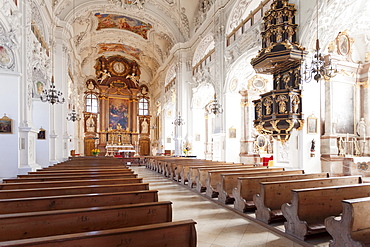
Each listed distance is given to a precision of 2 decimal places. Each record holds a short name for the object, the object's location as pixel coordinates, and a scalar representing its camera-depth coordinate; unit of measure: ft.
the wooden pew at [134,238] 4.81
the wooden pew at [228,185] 15.85
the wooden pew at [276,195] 11.86
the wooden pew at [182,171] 24.18
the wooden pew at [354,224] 7.61
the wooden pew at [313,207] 9.88
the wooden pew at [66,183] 11.39
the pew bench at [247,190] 13.84
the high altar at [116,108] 77.10
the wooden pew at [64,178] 13.15
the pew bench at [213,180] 17.75
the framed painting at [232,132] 36.94
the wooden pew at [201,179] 19.92
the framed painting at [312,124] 22.17
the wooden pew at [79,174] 15.78
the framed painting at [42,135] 30.01
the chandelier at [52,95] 25.00
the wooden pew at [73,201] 8.18
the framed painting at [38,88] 31.08
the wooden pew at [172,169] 26.20
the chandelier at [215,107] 33.06
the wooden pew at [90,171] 17.24
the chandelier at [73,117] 41.96
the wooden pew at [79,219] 6.24
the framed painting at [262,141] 41.33
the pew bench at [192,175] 21.71
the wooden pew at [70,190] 9.91
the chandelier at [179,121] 48.03
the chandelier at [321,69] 16.29
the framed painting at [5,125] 20.71
